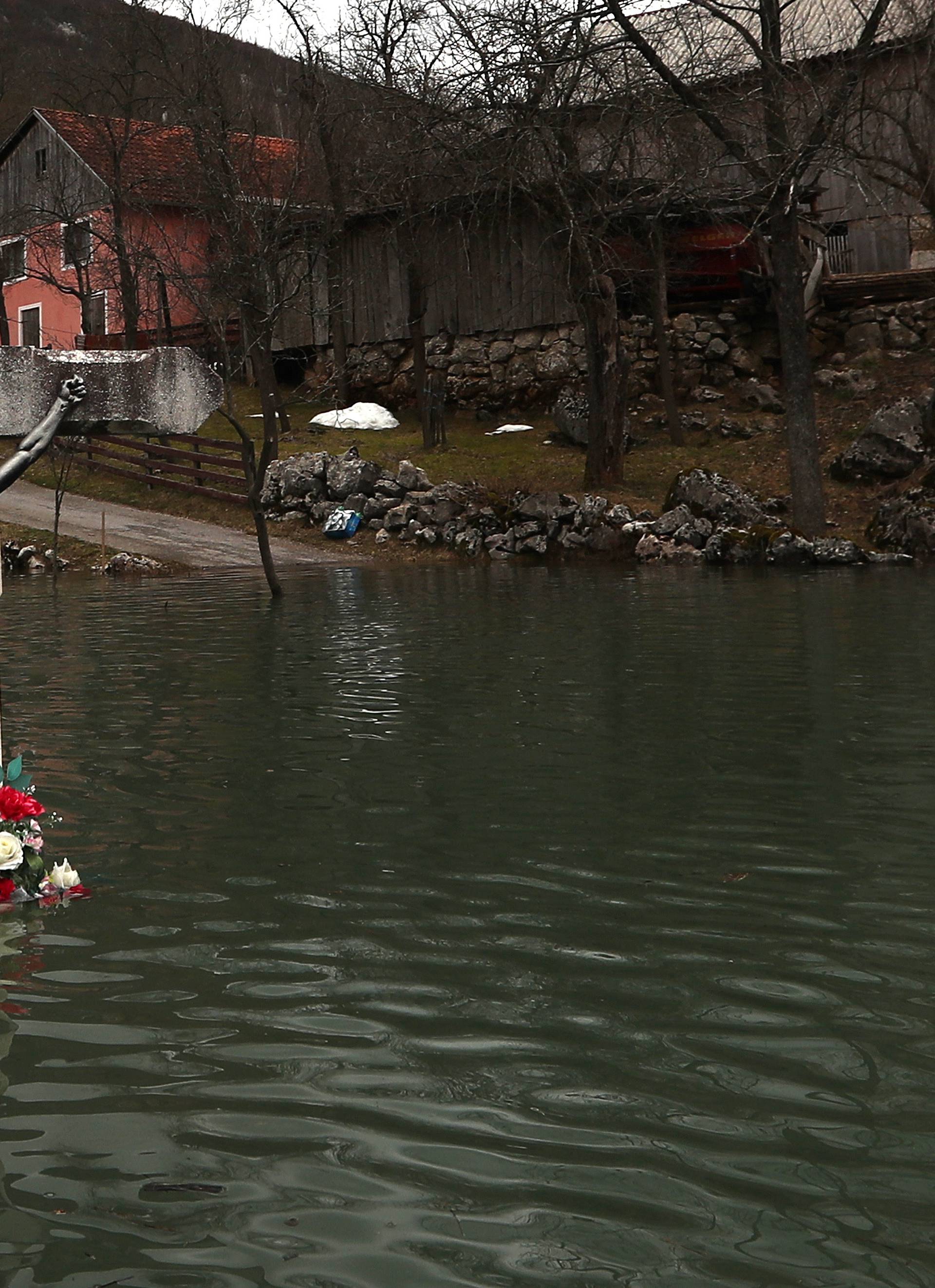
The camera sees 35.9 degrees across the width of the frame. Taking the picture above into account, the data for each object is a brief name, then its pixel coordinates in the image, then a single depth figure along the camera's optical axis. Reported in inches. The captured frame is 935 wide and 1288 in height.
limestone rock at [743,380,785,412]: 1342.3
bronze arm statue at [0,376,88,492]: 201.2
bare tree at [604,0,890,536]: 892.6
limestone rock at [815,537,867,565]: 955.3
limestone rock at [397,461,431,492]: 1227.9
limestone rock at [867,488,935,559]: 973.2
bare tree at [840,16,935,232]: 999.6
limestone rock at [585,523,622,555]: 1077.1
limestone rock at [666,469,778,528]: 1049.5
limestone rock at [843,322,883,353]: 1374.3
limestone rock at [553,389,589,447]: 1338.6
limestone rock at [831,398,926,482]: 1087.6
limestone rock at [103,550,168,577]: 1096.2
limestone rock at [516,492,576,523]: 1120.2
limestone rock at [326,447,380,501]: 1248.8
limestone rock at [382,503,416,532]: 1200.2
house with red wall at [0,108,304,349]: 1638.8
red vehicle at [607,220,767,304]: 1373.0
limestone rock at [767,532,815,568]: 976.9
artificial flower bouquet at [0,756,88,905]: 229.8
